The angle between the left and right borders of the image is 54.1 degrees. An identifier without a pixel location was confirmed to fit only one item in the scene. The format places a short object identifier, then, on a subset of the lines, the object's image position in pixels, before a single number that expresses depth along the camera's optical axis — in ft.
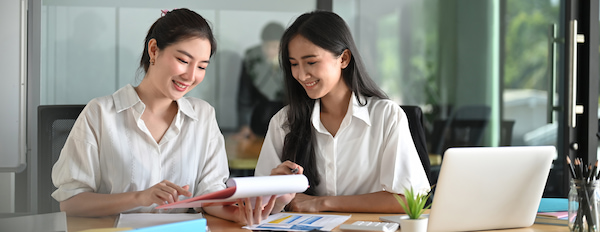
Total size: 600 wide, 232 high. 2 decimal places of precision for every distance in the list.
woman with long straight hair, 6.47
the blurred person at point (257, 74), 10.98
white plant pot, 4.35
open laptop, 4.37
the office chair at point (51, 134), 6.46
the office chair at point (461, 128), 11.98
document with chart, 4.81
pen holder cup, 4.53
